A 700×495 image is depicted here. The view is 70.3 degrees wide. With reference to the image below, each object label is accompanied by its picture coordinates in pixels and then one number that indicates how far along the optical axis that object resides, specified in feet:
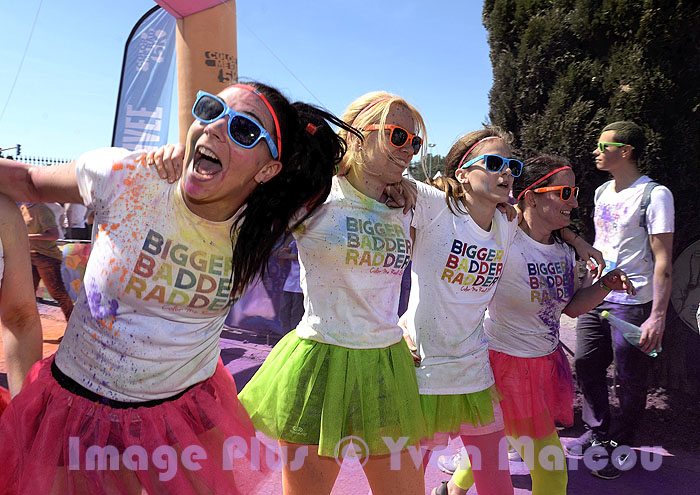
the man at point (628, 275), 11.28
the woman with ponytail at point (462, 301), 7.69
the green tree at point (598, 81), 13.34
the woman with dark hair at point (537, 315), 8.55
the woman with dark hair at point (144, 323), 4.89
